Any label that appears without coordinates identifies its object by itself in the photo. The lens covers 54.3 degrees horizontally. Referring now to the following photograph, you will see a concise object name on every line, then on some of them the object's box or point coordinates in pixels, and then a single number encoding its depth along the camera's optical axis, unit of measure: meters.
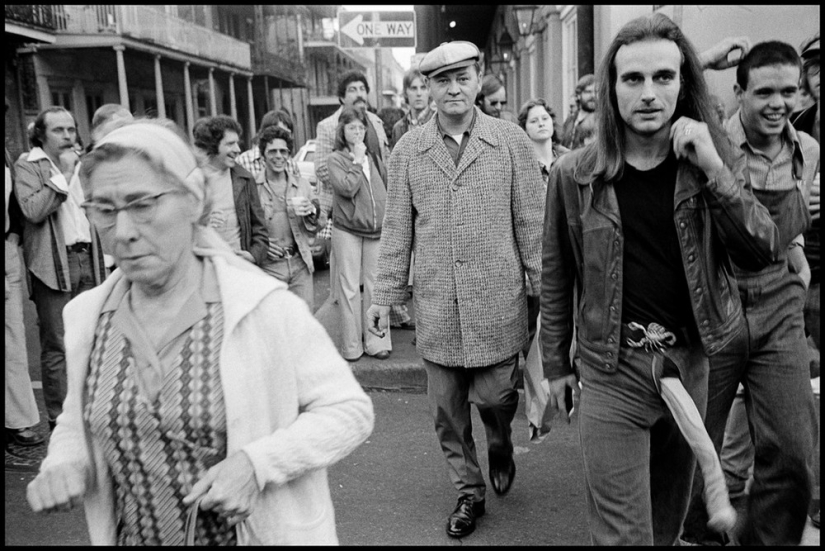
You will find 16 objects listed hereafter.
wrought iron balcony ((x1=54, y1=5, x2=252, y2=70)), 27.55
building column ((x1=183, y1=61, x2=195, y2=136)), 31.60
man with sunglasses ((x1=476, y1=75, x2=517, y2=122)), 6.68
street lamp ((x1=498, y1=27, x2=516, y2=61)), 21.80
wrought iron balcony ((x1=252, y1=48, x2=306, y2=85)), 43.81
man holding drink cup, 6.05
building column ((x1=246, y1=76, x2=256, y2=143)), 38.88
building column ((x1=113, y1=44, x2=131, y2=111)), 25.25
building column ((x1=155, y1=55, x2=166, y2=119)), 28.55
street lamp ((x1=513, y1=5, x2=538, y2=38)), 16.89
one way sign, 10.37
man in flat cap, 3.87
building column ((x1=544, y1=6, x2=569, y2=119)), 14.21
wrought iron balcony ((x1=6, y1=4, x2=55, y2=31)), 24.07
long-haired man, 2.61
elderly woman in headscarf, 1.84
